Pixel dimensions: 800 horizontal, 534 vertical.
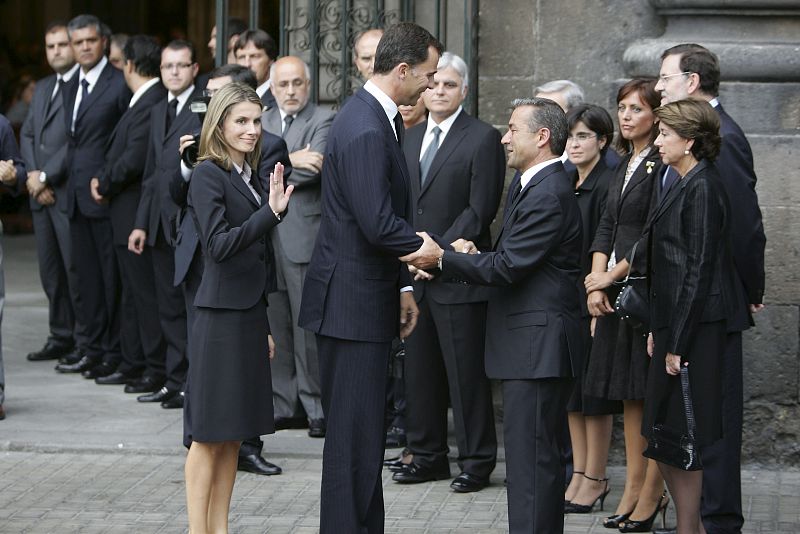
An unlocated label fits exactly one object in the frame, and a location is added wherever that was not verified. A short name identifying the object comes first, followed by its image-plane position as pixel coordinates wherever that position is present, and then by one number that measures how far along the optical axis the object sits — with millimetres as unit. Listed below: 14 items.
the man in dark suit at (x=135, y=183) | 19078
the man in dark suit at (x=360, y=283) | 11844
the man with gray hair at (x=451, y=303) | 15141
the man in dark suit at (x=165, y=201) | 17922
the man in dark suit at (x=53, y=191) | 20547
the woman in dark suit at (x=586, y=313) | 14227
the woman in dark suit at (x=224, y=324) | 12273
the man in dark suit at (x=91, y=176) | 19969
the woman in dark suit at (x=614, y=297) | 13430
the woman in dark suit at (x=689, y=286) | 11922
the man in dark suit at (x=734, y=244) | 12992
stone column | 15633
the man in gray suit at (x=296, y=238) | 16875
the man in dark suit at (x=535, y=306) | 11773
